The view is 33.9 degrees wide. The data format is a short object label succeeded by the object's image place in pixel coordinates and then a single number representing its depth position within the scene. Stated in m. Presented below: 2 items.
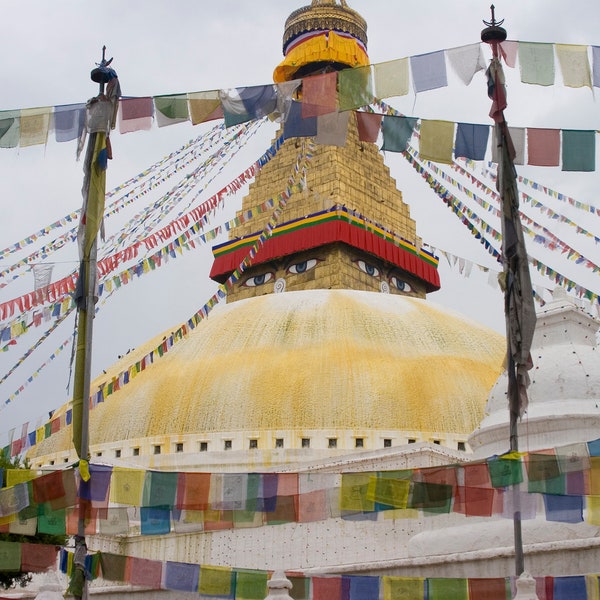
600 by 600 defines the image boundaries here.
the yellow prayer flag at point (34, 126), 9.36
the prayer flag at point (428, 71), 9.16
